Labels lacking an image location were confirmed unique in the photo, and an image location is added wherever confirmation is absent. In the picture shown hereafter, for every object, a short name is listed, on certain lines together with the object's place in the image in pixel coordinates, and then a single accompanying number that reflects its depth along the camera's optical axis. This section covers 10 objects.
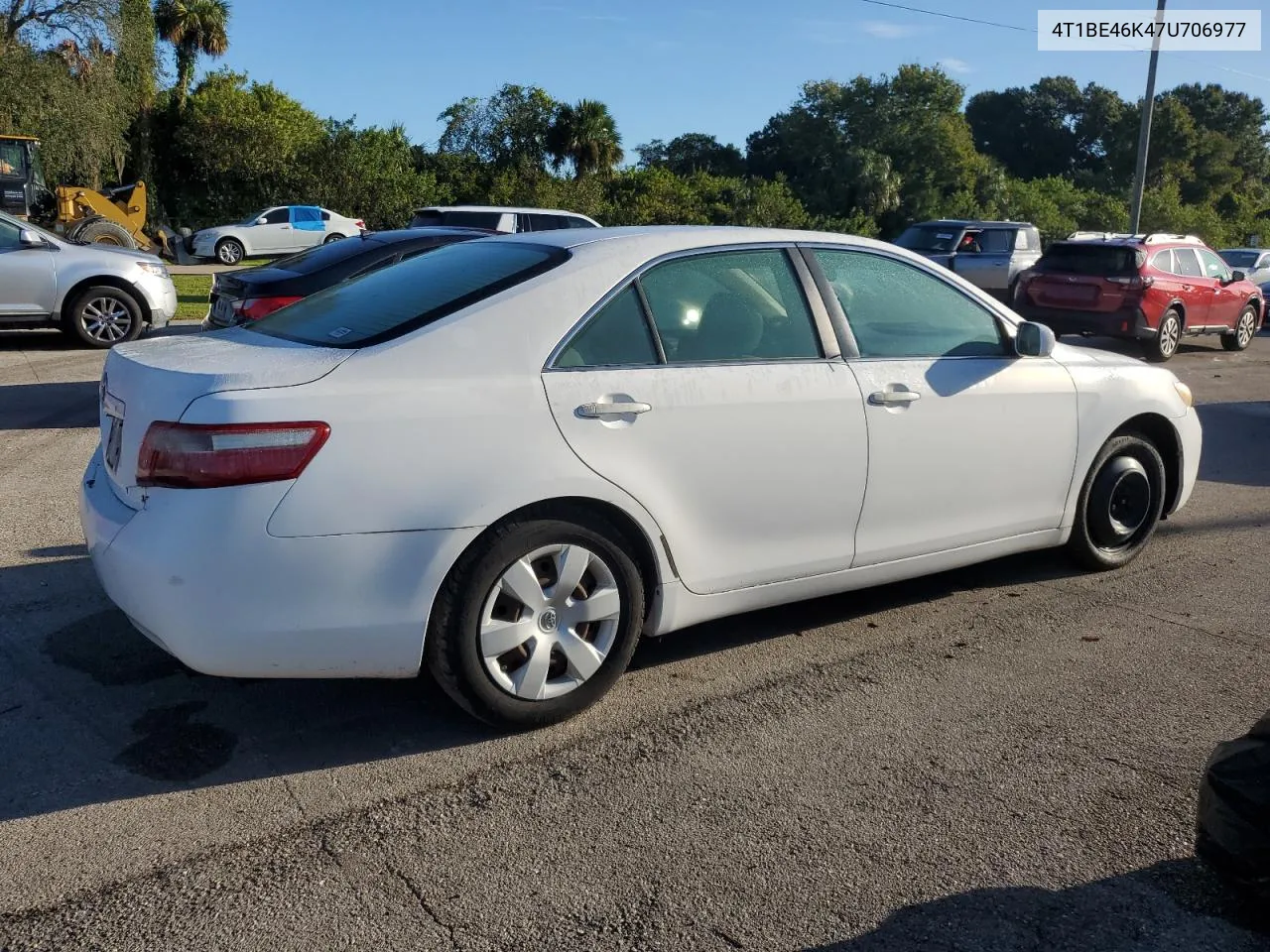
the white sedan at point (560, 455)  3.35
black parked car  8.52
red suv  16.05
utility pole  25.23
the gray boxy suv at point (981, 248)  20.48
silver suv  11.77
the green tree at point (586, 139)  46.00
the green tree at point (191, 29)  45.47
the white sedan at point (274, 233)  31.61
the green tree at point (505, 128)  46.62
